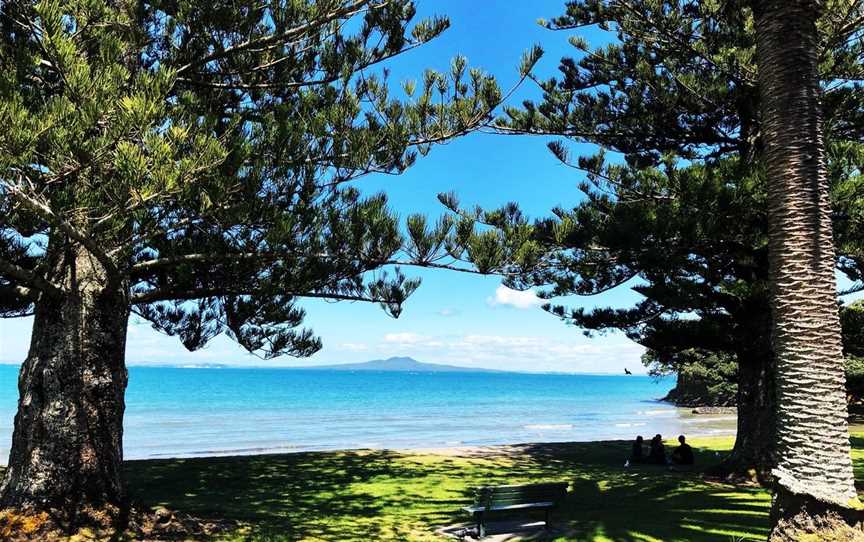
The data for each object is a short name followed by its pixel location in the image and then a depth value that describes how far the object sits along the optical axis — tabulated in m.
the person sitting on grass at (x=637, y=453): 11.42
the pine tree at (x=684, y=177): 8.98
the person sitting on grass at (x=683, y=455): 11.03
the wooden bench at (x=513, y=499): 5.87
